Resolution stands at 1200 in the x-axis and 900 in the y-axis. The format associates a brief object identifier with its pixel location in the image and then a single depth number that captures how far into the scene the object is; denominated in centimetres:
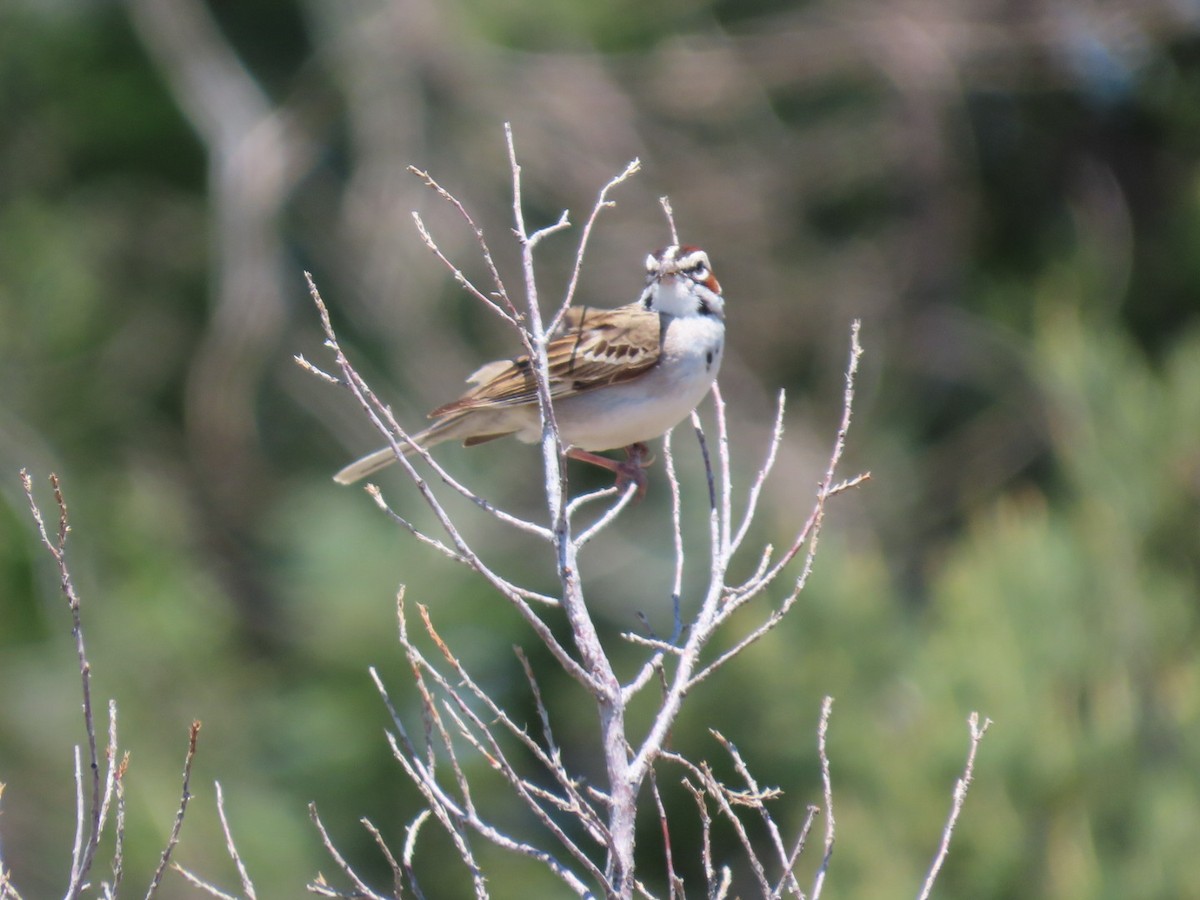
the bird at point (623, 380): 952
